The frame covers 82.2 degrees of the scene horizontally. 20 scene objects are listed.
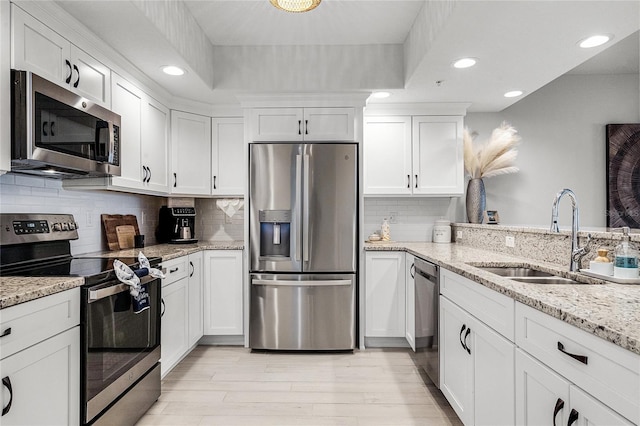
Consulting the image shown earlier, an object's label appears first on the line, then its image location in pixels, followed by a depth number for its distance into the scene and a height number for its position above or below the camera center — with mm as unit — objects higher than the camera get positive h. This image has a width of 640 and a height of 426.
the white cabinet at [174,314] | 2480 -730
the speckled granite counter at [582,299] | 892 -283
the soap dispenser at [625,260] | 1487 -192
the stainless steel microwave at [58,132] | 1563 +398
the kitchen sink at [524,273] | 1795 -329
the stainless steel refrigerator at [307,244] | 3074 -258
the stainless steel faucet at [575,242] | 1725 -142
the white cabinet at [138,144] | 2381 +526
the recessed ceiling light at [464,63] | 2506 +1046
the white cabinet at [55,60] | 1604 +777
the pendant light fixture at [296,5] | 1885 +1081
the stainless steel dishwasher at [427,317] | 2271 -699
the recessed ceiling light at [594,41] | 2135 +1026
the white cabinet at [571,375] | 838 -438
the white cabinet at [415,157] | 3480 +534
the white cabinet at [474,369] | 1425 -713
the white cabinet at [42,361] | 1191 -531
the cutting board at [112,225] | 2693 -86
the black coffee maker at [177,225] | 3410 -108
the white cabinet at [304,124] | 3162 +772
